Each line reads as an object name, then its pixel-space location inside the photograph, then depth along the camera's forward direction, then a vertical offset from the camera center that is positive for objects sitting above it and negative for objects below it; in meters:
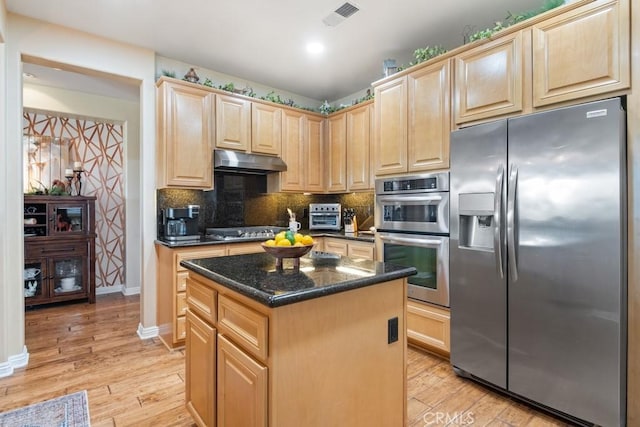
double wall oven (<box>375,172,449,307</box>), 2.64 -0.17
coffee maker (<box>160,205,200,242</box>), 3.22 -0.13
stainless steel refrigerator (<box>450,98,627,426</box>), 1.79 -0.30
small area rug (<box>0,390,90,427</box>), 1.96 -1.26
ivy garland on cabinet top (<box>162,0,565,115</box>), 2.26 +1.36
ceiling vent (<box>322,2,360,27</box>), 2.56 +1.58
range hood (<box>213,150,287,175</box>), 3.47 +0.53
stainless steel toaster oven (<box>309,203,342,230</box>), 4.25 -0.09
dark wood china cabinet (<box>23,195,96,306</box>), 4.16 -0.49
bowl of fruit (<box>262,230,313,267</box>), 1.58 -0.17
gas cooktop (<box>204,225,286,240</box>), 3.44 -0.26
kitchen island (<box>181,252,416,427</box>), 1.23 -0.57
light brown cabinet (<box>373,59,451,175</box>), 2.70 +0.79
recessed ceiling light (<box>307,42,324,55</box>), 3.17 +1.60
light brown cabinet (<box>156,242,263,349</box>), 2.95 -0.68
